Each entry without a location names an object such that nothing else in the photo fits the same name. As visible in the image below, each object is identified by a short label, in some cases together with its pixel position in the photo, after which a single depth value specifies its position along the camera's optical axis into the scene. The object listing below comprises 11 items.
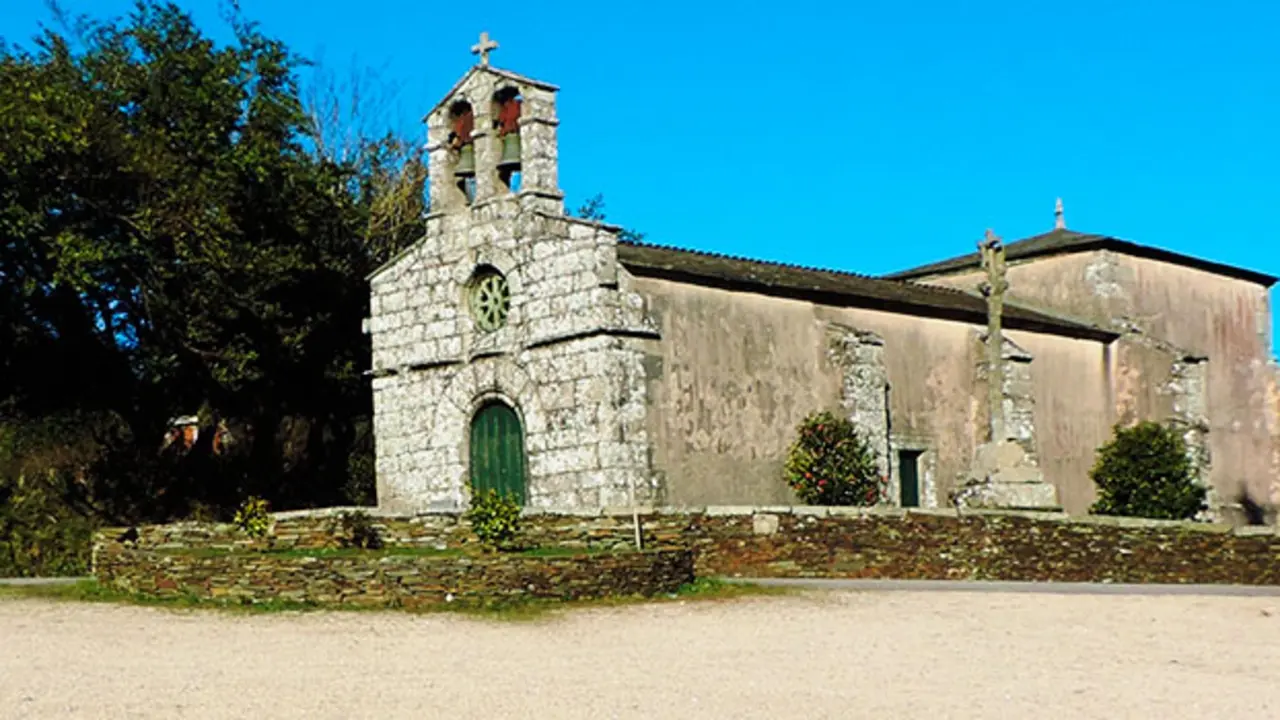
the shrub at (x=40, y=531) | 24.73
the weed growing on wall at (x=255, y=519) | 19.75
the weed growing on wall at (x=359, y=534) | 20.25
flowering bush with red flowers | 25.20
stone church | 24.64
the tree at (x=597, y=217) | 44.47
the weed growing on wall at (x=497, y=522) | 18.06
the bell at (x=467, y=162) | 26.64
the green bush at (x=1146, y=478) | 28.25
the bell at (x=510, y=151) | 25.81
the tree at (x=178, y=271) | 26.41
